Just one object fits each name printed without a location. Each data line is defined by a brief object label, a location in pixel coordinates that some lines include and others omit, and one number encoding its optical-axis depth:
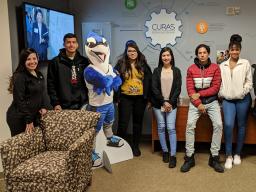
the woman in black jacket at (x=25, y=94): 2.11
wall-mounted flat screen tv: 2.42
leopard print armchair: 1.90
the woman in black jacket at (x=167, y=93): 2.64
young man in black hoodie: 2.47
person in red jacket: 2.47
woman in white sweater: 2.43
